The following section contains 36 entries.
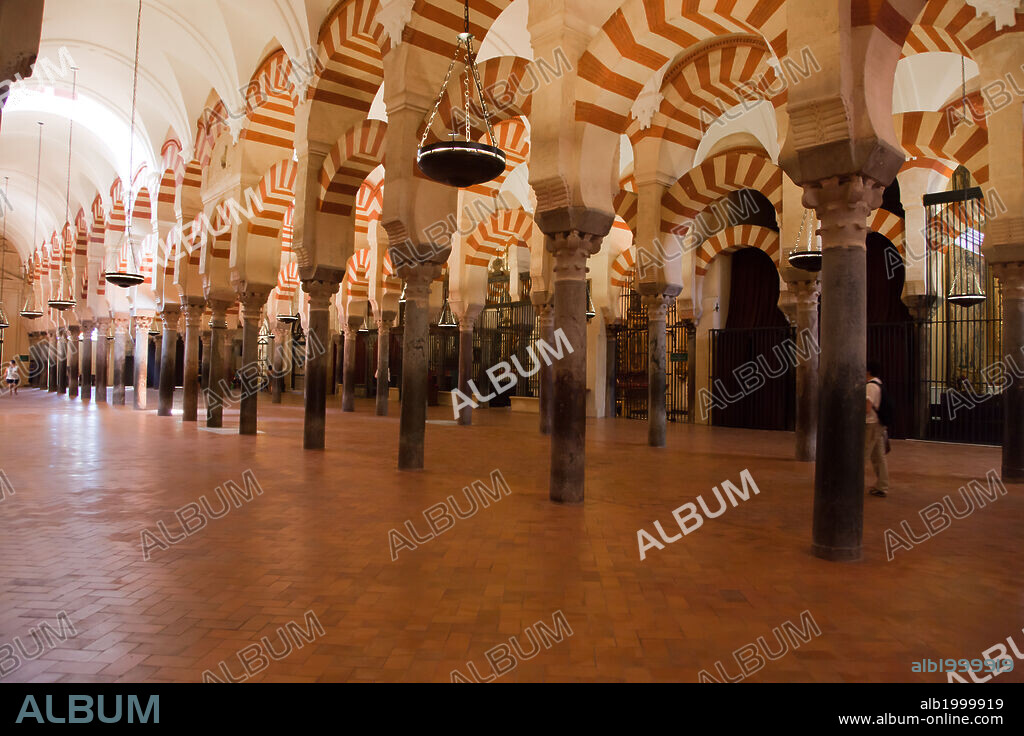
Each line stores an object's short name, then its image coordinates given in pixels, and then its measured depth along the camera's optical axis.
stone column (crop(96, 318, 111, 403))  16.62
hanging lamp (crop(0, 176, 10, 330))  27.97
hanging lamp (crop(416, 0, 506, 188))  4.92
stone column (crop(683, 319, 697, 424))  13.96
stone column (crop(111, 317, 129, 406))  15.50
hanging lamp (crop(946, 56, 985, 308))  10.88
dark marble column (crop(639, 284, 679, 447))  8.83
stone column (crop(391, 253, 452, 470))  6.25
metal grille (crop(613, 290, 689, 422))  14.67
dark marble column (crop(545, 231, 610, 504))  4.90
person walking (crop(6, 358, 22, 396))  18.55
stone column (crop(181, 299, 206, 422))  11.16
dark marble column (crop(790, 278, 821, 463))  7.60
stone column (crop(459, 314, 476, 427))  12.71
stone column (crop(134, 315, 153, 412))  14.20
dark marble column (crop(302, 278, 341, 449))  7.72
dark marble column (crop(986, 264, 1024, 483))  6.19
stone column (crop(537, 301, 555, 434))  10.33
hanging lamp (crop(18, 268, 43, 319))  18.11
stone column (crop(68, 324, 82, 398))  19.62
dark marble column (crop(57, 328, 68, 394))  22.52
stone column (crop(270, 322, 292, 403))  17.84
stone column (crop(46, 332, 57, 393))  24.55
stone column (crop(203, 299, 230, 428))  10.28
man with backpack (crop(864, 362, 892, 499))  5.12
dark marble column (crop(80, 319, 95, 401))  18.17
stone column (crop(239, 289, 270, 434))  9.17
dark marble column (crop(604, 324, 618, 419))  13.92
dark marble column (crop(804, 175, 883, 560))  3.49
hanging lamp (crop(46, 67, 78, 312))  15.85
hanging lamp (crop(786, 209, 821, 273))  6.62
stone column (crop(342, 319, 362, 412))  14.90
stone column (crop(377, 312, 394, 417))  13.52
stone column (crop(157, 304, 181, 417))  12.36
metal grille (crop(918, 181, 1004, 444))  10.62
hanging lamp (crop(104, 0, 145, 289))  9.88
